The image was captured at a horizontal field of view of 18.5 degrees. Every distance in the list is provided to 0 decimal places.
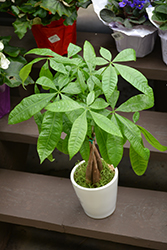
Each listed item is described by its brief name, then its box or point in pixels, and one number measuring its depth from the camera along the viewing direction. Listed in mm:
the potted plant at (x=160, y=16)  1535
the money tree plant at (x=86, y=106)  1138
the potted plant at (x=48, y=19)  1556
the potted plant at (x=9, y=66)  1530
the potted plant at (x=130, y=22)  1590
